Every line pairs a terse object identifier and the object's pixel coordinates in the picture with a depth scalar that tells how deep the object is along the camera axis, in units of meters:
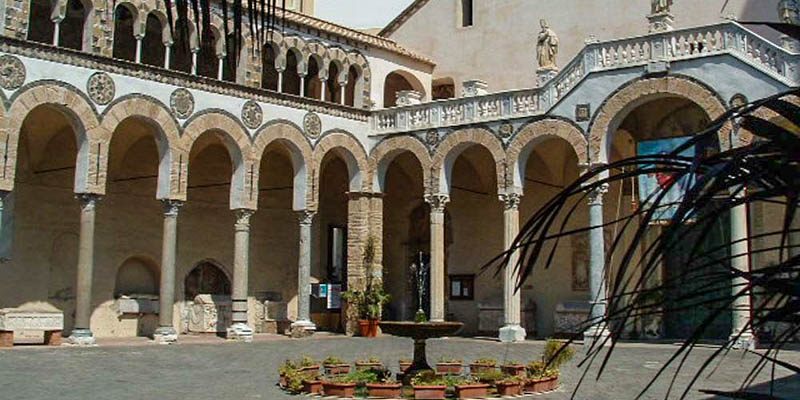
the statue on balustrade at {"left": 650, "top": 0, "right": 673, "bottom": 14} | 19.30
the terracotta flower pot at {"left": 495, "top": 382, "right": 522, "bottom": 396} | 10.62
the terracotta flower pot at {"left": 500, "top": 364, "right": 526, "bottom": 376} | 11.91
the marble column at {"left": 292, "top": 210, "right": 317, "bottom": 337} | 22.66
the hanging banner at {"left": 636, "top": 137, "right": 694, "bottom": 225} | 18.64
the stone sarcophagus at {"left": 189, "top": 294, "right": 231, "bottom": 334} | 23.44
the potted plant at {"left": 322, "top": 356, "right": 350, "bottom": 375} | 12.56
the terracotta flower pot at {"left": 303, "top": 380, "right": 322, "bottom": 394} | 10.98
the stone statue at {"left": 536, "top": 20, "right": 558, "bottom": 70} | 21.72
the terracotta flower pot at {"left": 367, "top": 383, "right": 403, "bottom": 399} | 10.56
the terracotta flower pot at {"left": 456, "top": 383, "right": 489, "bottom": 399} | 10.46
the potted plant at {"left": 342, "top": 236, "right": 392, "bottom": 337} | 23.11
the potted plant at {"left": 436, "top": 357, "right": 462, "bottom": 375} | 12.98
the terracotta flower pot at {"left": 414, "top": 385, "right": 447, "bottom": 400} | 10.23
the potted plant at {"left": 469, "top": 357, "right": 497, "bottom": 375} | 12.73
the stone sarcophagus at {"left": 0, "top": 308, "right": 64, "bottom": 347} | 18.47
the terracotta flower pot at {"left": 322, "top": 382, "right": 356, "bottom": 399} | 10.65
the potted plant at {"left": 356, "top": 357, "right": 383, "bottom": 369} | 12.82
